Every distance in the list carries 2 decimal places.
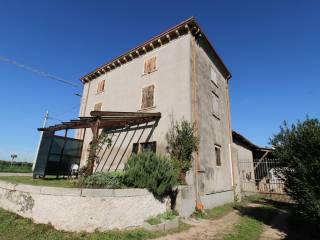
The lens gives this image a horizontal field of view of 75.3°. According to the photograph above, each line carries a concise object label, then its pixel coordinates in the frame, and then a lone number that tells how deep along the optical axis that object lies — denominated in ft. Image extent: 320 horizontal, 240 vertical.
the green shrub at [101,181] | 21.80
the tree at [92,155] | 24.08
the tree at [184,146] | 29.12
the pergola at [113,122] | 27.86
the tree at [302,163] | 18.89
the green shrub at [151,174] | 22.71
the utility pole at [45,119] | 89.21
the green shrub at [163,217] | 21.23
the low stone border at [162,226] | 20.39
